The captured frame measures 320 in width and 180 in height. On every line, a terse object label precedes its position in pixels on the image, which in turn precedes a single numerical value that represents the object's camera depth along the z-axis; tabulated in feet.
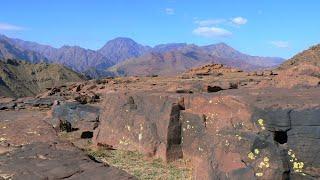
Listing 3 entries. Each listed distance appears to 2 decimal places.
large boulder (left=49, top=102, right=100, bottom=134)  41.44
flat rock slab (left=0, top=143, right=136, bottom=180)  22.24
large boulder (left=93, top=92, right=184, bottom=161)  29.40
